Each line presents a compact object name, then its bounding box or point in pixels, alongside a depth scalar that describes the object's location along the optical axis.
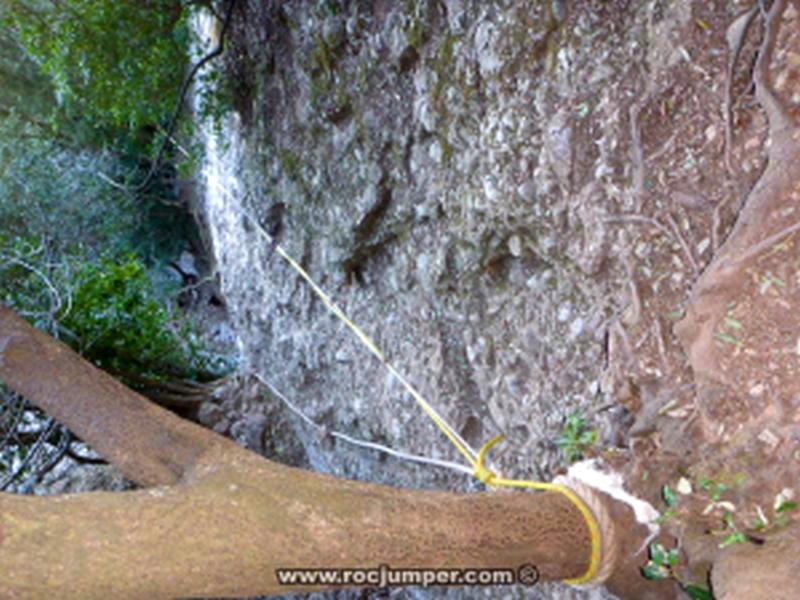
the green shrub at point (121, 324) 5.16
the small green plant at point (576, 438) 2.62
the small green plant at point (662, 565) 2.08
